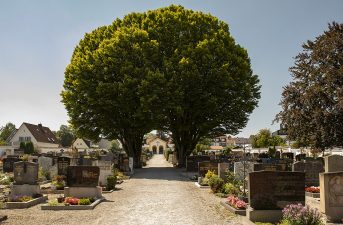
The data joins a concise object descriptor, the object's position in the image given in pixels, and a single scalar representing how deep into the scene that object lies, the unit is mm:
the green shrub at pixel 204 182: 25591
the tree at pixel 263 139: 84188
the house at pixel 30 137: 85869
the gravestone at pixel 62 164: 29319
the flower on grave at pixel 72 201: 17344
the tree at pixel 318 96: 32531
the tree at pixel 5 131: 119800
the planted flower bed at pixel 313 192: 20469
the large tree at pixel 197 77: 38562
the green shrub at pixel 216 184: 22078
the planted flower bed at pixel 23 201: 17469
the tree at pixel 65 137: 128500
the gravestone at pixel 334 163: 15836
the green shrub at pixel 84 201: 17469
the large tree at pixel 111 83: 39000
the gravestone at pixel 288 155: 48362
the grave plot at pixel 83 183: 19828
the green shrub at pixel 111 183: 24144
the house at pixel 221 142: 168775
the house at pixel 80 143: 117438
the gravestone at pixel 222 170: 25172
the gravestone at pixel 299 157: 42134
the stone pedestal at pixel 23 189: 20047
